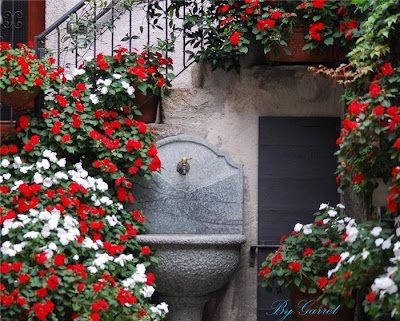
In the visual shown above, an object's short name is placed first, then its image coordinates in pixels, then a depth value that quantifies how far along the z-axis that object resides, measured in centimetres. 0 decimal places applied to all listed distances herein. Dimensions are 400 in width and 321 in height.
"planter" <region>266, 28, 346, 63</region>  525
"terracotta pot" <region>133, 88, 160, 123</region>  534
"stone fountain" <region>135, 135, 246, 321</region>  508
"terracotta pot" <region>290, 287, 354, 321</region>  473
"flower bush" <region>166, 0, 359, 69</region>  513
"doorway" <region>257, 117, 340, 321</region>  534
